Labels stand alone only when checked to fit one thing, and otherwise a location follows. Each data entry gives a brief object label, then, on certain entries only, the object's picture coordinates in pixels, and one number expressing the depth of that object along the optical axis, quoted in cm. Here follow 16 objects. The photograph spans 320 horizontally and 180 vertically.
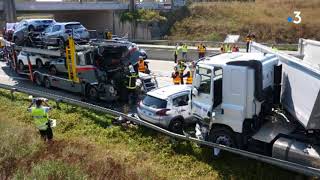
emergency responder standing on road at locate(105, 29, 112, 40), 2205
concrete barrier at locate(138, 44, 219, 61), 3056
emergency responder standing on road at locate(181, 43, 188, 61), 2906
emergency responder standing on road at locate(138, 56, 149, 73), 2340
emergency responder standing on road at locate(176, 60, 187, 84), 1952
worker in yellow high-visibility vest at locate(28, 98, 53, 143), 1210
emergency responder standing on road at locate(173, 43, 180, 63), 2867
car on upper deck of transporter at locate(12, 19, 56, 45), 2305
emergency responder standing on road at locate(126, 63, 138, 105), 1752
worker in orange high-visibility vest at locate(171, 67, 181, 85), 1917
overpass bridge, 4429
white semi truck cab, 966
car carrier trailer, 1769
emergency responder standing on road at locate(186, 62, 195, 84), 1934
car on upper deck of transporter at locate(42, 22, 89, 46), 2073
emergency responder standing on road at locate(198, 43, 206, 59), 2839
